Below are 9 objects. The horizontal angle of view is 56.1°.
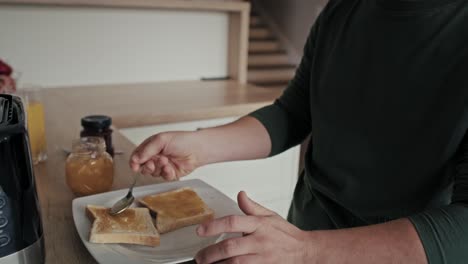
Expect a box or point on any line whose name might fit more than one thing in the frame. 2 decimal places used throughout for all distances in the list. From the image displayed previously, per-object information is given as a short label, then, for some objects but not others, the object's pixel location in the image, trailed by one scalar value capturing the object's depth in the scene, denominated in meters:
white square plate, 0.61
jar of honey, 0.84
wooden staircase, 3.75
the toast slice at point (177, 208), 0.71
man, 0.53
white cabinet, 1.79
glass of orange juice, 1.02
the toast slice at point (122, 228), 0.64
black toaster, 0.54
